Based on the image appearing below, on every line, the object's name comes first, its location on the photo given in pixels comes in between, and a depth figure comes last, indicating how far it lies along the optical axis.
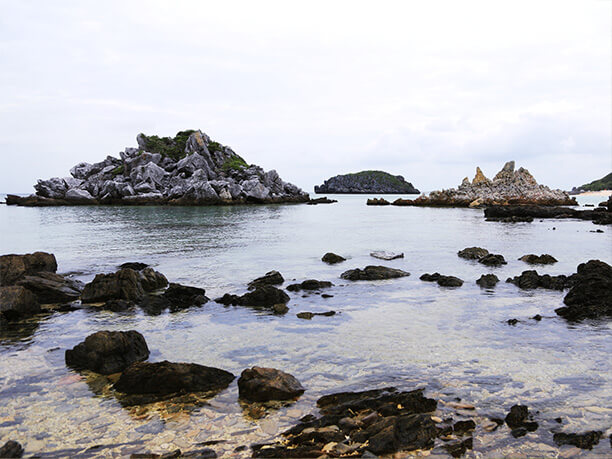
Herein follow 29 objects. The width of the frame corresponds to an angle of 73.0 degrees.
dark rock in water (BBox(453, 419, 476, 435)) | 6.68
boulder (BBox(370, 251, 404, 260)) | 26.97
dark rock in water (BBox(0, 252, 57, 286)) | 17.39
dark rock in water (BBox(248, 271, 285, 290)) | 18.96
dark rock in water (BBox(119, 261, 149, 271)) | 22.68
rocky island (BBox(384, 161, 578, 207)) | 106.06
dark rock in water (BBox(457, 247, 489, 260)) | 26.94
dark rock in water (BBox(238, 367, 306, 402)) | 7.75
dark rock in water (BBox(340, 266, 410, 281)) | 20.09
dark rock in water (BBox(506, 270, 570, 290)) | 18.00
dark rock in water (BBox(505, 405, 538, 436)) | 6.77
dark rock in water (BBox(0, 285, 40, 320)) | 13.31
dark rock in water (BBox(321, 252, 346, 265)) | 25.54
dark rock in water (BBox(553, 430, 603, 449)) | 6.25
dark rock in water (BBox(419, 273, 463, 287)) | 18.69
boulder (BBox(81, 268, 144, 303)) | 15.88
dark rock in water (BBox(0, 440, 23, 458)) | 5.99
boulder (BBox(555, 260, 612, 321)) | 13.50
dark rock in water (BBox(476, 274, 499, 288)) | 18.62
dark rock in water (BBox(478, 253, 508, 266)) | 24.49
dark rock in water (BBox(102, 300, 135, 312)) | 14.75
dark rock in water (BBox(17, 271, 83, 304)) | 15.87
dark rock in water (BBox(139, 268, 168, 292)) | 18.14
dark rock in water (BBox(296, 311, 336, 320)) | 13.57
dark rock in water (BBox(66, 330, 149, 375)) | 9.34
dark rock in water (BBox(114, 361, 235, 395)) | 8.19
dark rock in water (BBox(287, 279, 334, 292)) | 17.98
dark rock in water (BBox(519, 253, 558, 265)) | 25.25
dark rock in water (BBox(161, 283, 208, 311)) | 15.28
